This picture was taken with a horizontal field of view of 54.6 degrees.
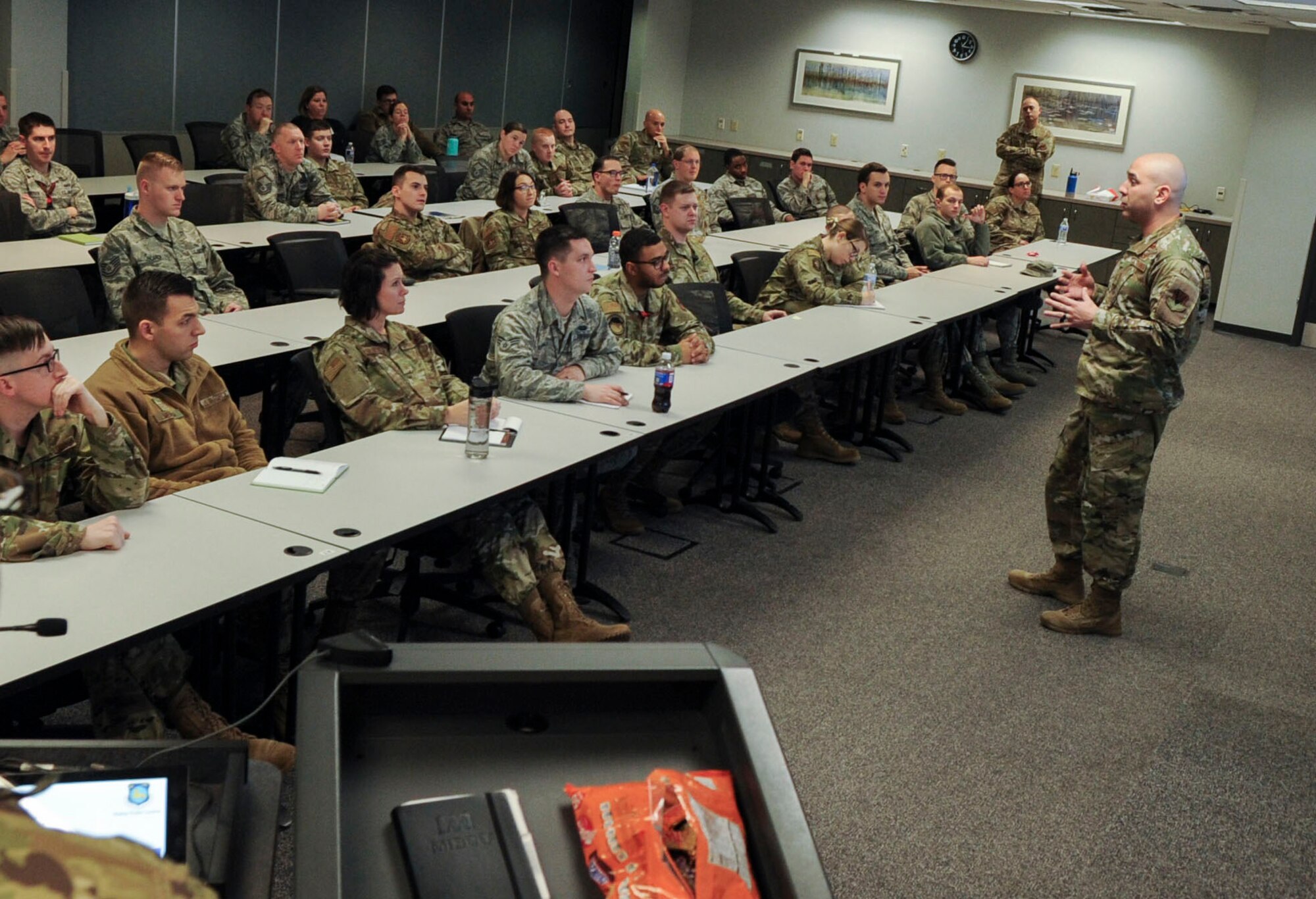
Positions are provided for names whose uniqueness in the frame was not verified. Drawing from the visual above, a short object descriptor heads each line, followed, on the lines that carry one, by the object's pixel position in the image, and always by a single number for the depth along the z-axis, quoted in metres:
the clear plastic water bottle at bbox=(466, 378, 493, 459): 3.47
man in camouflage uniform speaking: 3.91
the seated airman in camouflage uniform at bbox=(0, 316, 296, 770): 2.68
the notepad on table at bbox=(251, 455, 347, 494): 3.12
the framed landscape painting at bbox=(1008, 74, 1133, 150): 12.05
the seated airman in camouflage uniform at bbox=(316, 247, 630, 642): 3.62
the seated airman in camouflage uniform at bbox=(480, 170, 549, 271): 6.68
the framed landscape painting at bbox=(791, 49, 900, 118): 13.13
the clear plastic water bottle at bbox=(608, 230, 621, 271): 6.45
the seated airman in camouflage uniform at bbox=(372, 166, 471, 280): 6.19
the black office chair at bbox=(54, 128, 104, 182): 7.95
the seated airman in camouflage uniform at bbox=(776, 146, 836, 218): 10.40
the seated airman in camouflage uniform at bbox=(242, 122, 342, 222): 6.77
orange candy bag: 0.98
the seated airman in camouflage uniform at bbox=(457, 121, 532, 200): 8.84
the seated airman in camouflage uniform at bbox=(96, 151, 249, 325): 4.94
